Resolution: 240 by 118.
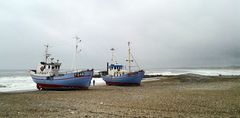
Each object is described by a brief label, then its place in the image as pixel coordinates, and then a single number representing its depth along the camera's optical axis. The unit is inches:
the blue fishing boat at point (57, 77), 765.8
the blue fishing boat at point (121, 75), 941.8
